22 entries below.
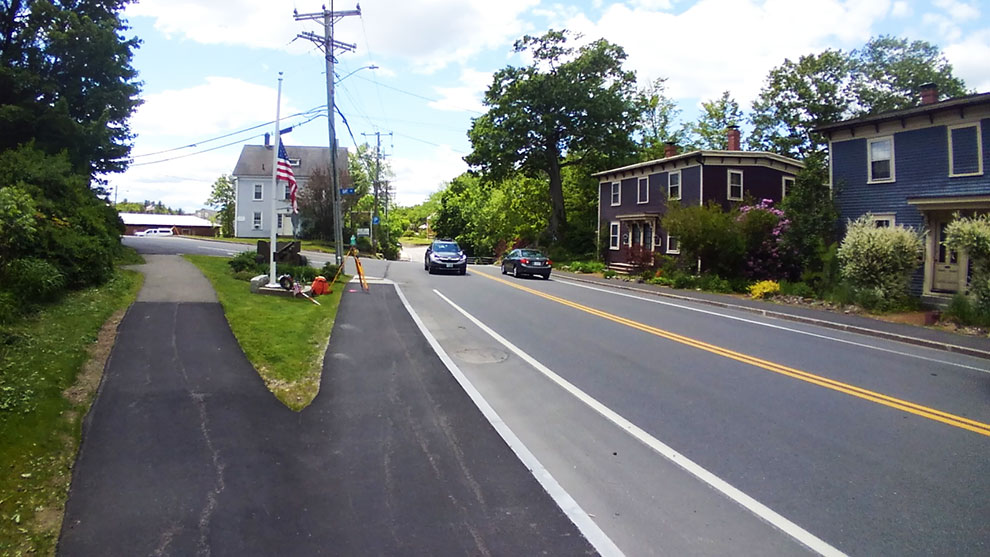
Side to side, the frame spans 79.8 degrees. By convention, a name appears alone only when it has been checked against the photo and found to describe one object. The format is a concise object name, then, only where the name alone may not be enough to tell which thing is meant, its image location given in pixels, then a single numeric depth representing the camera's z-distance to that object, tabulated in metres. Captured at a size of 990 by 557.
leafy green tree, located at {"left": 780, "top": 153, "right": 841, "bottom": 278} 21.12
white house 58.75
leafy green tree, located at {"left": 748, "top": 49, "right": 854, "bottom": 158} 42.91
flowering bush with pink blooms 22.34
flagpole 15.66
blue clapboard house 17.77
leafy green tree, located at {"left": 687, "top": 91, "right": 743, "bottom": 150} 49.84
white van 67.38
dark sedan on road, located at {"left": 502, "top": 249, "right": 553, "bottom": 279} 29.81
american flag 15.84
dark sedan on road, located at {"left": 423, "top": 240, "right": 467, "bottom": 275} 29.38
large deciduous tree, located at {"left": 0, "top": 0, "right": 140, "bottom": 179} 18.56
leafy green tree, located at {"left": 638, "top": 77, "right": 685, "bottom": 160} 51.28
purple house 30.08
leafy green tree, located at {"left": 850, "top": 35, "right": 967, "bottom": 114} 41.03
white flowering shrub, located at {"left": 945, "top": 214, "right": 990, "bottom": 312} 13.77
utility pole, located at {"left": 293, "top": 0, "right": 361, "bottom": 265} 23.39
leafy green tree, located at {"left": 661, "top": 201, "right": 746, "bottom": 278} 22.52
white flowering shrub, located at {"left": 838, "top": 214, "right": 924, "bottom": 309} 16.47
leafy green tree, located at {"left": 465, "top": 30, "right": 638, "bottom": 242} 41.88
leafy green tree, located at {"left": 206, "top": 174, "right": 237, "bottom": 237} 77.62
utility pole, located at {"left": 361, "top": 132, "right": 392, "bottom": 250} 55.49
